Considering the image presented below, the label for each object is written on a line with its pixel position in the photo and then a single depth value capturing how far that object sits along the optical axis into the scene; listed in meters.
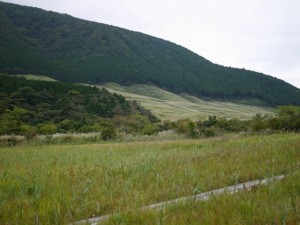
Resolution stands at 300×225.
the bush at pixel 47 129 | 44.79
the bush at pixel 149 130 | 39.44
